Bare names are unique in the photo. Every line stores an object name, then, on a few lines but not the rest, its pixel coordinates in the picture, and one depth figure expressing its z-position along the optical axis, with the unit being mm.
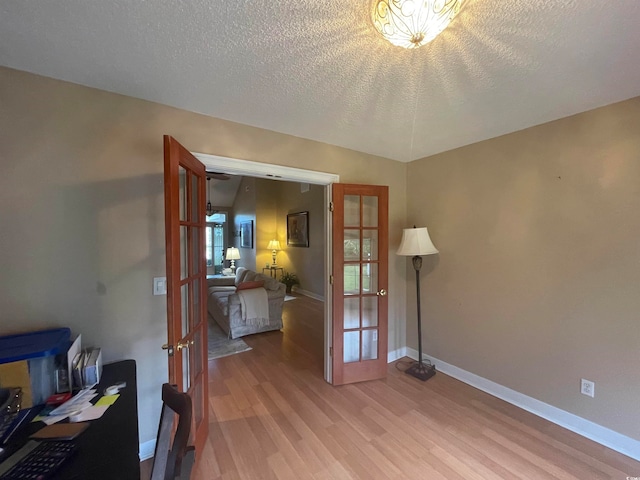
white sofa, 3811
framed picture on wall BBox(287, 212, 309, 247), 6576
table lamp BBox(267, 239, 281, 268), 7441
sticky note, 1166
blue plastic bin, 1144
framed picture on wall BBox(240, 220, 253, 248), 7652
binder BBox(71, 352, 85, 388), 1290
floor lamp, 2670
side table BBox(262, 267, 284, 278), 7352
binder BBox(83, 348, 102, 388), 1316
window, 8297
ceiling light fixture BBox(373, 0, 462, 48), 977
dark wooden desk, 809
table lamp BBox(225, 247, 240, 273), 7621
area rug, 3342
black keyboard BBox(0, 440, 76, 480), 772
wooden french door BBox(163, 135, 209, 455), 1331
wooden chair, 691
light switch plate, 1768
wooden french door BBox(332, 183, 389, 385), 2611
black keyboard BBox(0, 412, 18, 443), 951
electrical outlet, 1890
